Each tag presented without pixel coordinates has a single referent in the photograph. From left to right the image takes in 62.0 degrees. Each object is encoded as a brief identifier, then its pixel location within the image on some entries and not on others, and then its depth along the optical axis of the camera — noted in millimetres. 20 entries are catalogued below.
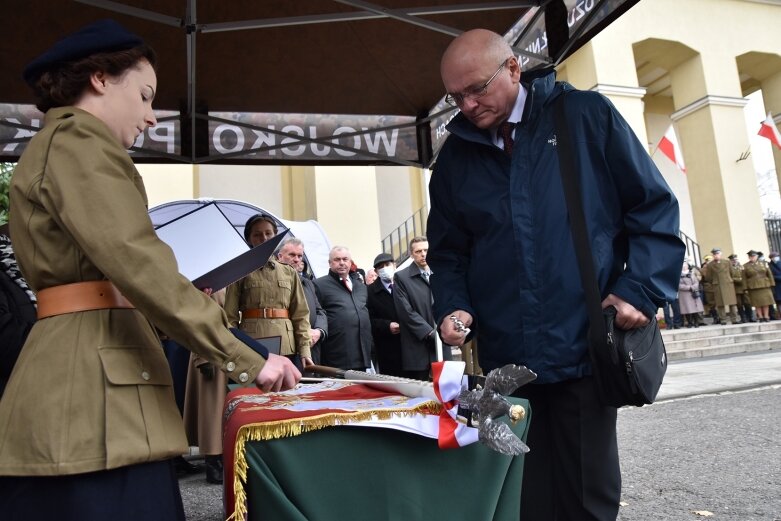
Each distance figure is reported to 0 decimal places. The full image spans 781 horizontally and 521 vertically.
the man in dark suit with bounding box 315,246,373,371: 6297
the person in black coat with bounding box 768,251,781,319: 15945
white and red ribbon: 1518
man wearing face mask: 6648
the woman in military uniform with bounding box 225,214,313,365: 4836
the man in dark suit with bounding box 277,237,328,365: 5914
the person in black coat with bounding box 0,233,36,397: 2789
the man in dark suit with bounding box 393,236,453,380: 6223
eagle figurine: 1420
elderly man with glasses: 1902
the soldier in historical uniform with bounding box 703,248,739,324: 15078
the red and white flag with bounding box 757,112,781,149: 18156
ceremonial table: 1426
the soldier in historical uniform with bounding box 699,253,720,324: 15645
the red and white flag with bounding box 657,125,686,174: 17109
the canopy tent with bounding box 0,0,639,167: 3756
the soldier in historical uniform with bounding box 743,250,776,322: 15180
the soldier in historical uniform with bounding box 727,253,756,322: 15352
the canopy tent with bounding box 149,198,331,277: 6093
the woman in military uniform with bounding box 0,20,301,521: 1312
